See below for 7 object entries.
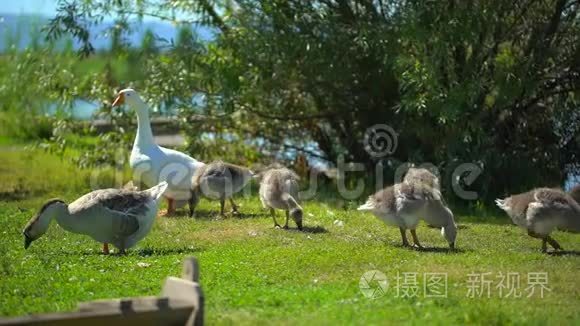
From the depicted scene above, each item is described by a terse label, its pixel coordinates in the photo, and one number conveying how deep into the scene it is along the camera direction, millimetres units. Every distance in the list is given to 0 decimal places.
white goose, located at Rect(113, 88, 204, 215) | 14422
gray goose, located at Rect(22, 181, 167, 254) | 11297
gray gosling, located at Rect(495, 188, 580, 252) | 11734
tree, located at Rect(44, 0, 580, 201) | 15383
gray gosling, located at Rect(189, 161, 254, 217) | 14094
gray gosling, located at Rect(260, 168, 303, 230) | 12929
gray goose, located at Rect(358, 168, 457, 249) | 11781
